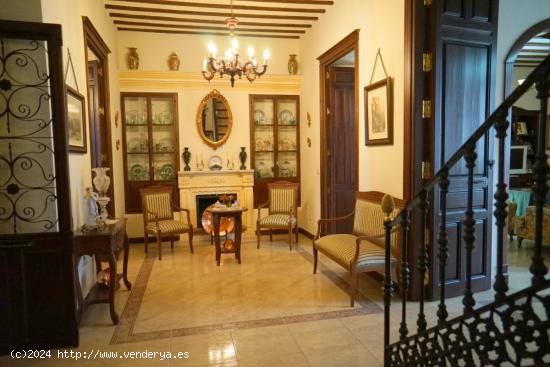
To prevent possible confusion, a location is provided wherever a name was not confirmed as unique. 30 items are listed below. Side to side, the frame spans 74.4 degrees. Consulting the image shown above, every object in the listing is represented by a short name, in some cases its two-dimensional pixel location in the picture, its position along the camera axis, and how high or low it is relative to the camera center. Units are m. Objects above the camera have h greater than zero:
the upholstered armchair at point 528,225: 4.73 -1.01
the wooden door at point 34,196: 2.53 -0.26
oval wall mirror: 6.14 +0.64
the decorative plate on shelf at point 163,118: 6.07 +0.66
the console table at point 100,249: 2.91 -0.74
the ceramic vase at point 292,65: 6.32 +1.58
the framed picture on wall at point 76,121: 3.14 +0.35
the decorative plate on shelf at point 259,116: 6.43 +0.70
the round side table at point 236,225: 4.68 -0.90
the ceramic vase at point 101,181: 3.41 -0.21
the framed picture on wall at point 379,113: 3.58 +0.43
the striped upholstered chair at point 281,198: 5.89 -0.70
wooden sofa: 3.29 -0.92
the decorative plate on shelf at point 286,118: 6.52 +0.67
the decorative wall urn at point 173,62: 5.91 +1.55
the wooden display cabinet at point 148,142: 5.96 +0.26
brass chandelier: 4.15 +1.08
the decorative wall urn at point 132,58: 5.75 +1.58
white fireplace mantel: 6.06 -0.50
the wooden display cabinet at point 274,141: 6.44 +0.26
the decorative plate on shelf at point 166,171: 6.15 -0.24
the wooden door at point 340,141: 5.27 +0.20
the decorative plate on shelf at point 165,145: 6.12 +0.21
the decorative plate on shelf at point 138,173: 6.02 -0.25
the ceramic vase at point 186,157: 6.11 +0.00
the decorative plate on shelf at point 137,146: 6.03 +0.20
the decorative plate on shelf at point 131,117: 5.96 +0.67
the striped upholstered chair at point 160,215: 5.04 -0.87
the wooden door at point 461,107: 3.20 +0.41
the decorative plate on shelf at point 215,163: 6.23 -0.11
